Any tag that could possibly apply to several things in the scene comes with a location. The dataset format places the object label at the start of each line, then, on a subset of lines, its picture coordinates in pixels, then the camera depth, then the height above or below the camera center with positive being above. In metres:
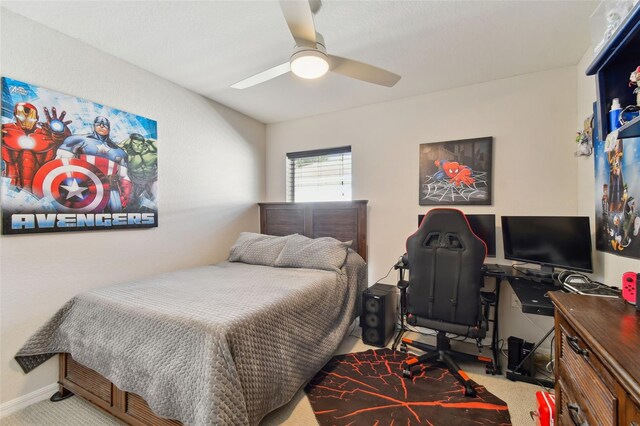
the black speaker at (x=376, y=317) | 2.64 -0.99
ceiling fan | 1.42 +1.00
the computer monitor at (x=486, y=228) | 2.57 -0.13
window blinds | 3.56 +0.54
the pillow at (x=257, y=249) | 3.03 -0.38
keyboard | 1.45 -0.42
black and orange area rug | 1.72 -1.26
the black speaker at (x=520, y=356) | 2.15 -1.12
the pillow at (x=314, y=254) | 2.73 -0.40
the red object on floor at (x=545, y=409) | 1.42 -1.03
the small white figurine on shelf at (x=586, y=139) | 2.10 +0.58
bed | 1.35 -0.74
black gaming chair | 1.98 -0.49
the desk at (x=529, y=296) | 1.56 -0.52
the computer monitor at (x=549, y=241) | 1.97 -0.21
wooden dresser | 0.70 -0.46
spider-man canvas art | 2.73 +0.43
